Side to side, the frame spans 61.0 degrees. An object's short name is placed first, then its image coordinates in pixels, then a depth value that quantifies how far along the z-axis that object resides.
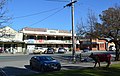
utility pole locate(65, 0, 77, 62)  12.56
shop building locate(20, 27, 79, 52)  27.93
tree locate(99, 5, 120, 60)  13.49
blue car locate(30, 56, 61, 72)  9.38
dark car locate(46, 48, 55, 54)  24.66
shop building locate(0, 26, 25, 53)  25.19
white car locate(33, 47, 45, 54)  24.45
